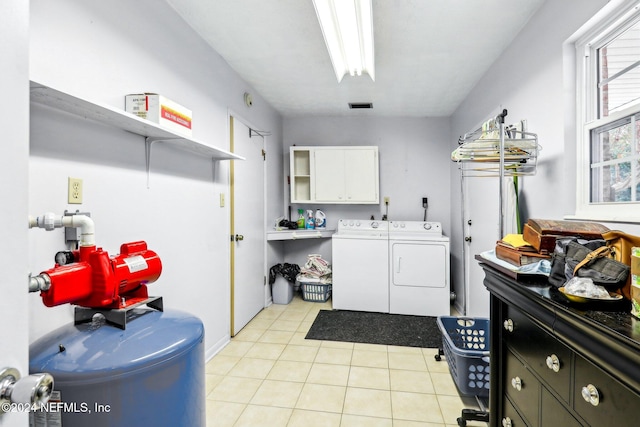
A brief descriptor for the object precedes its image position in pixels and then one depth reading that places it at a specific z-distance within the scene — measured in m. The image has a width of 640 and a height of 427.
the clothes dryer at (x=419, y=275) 3.48
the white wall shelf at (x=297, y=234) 3.86
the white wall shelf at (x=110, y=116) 1.12
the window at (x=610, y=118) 1.37
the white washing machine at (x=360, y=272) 3.62
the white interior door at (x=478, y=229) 2.65
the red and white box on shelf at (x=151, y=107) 1.60
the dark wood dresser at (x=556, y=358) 0.69
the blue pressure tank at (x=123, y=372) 0.91
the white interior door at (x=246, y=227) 2.96
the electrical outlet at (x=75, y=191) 1.35
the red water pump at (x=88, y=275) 0.94
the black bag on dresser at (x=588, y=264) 0.84
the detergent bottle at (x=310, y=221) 4.35
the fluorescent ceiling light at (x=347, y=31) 1.74
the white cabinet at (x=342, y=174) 4.13
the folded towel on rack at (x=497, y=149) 1.85
